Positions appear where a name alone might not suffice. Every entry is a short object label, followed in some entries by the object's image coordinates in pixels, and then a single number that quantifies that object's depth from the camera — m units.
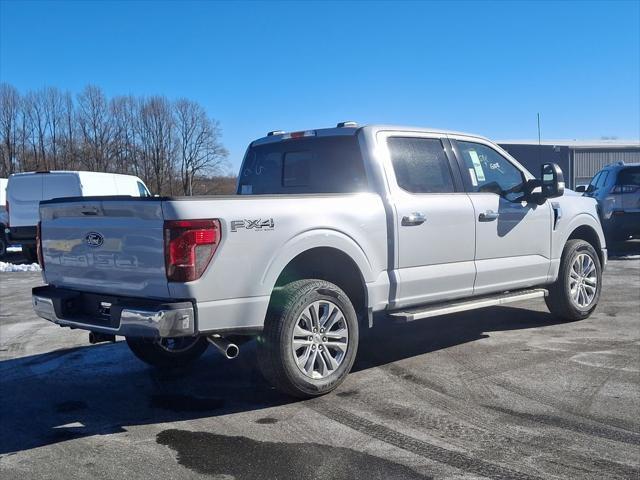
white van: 16.77
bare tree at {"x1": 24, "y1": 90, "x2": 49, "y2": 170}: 63.17
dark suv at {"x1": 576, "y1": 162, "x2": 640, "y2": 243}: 13.38
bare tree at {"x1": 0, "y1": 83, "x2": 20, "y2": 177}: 61.94
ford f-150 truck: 4.32
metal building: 37.94
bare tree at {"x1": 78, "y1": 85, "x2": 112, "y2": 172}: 66.50
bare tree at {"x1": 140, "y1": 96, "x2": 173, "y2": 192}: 69.62
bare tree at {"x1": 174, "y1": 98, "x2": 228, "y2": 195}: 72.69
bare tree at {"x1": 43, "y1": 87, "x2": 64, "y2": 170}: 64.69
